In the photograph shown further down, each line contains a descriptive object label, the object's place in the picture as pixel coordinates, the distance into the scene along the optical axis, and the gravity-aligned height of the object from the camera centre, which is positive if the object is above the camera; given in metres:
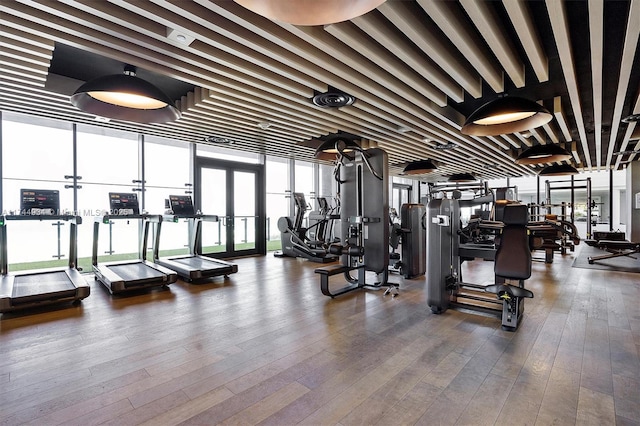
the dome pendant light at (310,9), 1.69 +1.10
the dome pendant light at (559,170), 8.01 +0.99
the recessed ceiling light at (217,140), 7.27 +1.66
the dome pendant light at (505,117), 3.44 +1.12
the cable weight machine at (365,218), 4.92 -0.11
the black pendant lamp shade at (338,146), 4.92 +1.06
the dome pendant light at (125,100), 3.28 +1.30
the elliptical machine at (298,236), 7.04 -0.63
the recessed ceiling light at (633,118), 5.02 +1.44
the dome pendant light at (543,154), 5.71 +1.01
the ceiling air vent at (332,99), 4.64 +1.65
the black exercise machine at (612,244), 7.27 -0.85
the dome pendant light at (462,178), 9.70 +0.99
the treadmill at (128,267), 4.85 -1.01
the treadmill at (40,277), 3.93 -0.98
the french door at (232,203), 8.55 +0.22
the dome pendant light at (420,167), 9.05 +1.22
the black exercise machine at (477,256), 3.47 -0.57
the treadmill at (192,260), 5.73 -1.01
